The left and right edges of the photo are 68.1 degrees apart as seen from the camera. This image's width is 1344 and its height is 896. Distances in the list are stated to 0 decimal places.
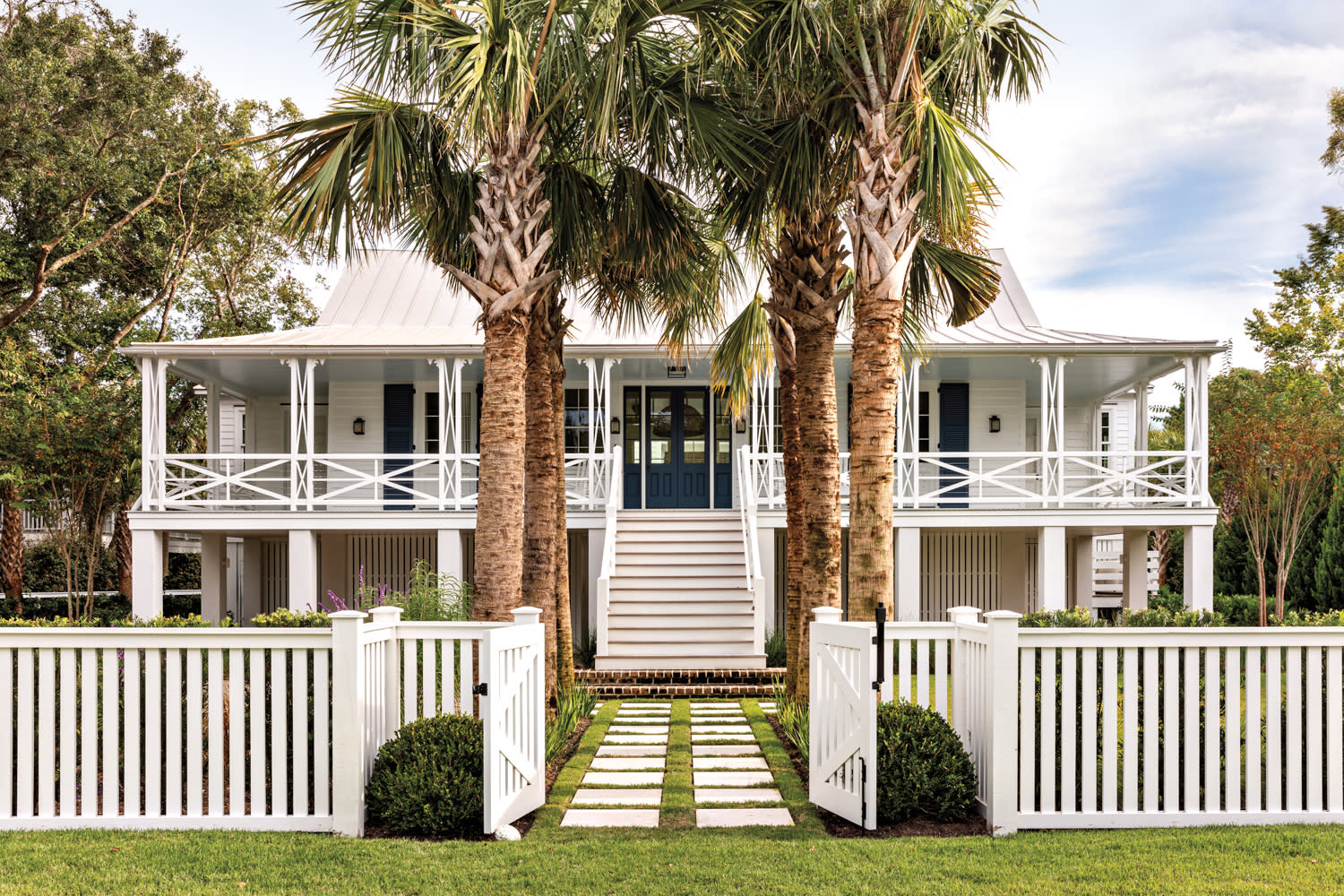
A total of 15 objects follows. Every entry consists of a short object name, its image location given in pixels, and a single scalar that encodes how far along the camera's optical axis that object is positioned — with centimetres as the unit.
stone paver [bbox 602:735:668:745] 812
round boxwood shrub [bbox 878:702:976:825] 524
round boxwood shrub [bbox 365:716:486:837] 510
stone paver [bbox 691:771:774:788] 646
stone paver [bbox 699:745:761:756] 753
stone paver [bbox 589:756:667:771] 703
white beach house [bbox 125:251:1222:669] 1371
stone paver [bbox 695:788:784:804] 600
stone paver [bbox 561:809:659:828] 545
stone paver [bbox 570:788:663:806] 595
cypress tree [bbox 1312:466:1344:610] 1534
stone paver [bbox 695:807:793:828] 542
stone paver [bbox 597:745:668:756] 757
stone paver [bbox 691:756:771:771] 706
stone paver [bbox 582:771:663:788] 646
